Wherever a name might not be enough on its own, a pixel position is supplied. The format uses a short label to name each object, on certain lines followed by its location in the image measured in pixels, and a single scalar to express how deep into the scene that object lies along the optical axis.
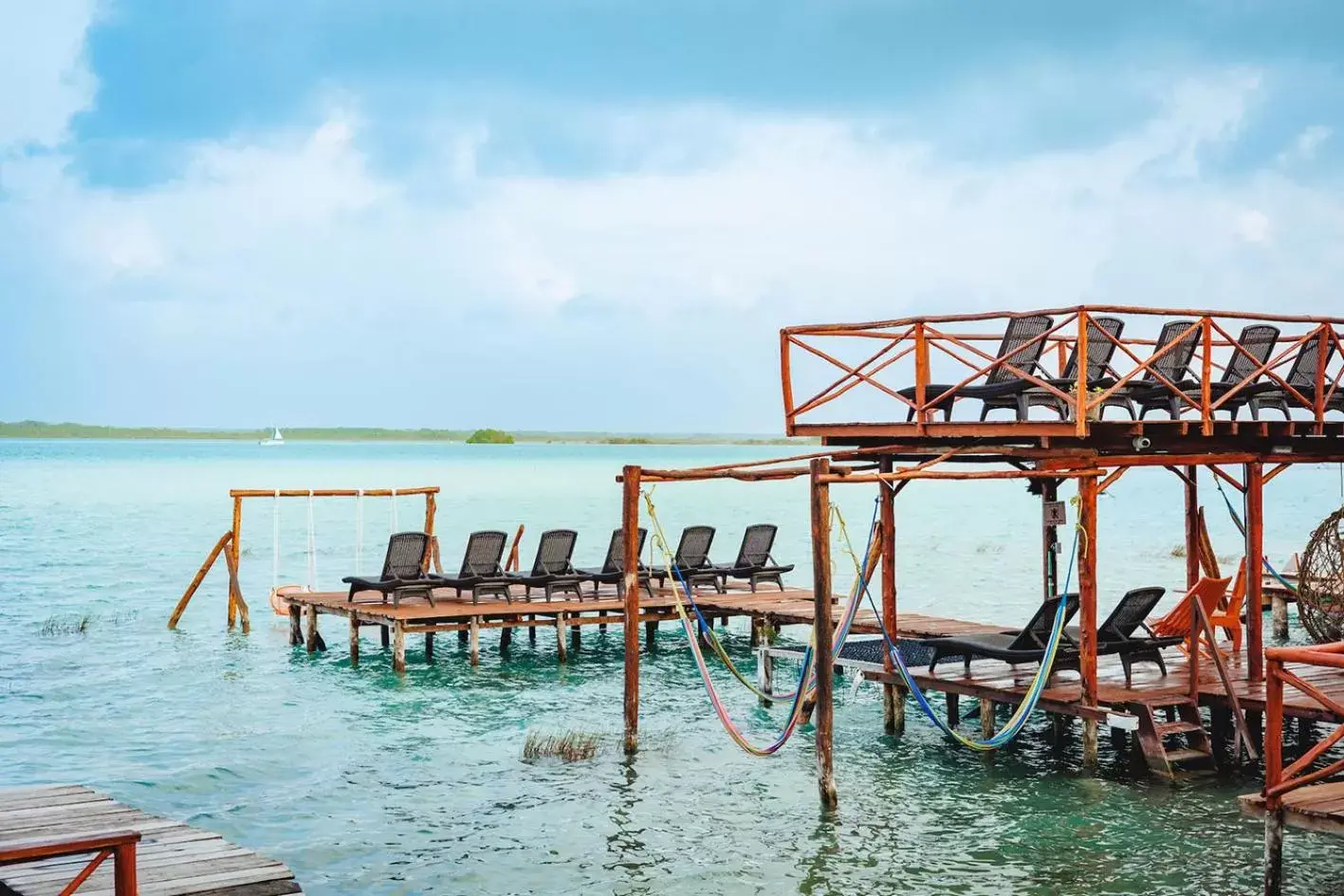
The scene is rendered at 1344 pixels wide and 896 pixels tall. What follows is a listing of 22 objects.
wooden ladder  13.73
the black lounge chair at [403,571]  21.25
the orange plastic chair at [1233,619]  17.03
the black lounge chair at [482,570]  21.59
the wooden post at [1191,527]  16.70
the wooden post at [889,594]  15.54
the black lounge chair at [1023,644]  14.28
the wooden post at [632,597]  14.64
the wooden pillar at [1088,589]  13.44
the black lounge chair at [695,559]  23.38
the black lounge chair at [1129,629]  14.18
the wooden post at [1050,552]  17.36
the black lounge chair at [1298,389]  15.17
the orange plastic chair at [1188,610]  14.32
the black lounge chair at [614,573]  22.73
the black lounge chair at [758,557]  24.03
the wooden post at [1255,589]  14.62
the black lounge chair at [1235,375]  14.73
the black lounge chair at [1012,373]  14.05
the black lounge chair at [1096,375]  14.15
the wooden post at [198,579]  25.69
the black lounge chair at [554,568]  21.97
